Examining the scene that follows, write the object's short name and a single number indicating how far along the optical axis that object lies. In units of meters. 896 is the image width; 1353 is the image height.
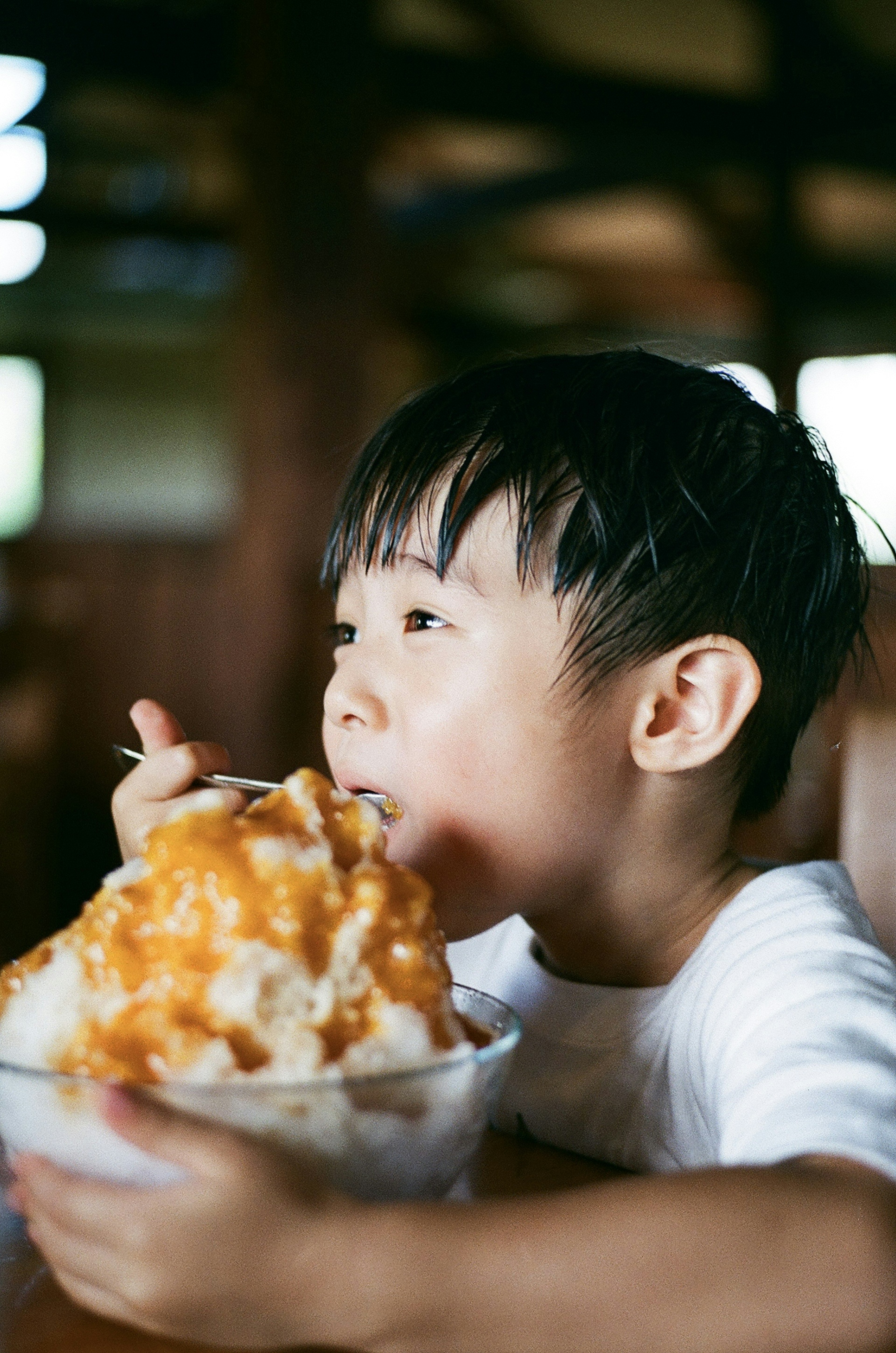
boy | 0.69
